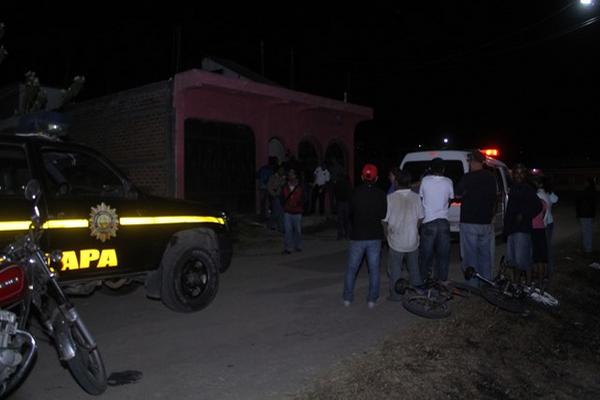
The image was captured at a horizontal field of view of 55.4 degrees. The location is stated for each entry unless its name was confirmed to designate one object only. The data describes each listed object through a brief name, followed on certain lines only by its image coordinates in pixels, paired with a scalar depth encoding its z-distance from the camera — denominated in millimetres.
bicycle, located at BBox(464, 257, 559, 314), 7047
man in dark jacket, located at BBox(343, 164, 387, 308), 6989
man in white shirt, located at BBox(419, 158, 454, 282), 7602
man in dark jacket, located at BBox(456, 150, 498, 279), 7457
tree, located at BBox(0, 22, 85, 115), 14343
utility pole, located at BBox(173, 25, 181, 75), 18406
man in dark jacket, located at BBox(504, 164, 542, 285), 7770
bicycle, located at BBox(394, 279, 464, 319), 6777
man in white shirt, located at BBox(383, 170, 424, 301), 7188
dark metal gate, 14859
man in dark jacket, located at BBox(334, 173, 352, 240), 12969
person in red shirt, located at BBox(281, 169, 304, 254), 11508
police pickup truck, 5488
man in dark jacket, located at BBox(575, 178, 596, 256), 12008
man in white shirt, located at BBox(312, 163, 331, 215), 17484
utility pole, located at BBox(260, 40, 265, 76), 25234
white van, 11023
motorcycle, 3777
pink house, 14422
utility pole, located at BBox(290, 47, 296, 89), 23620
